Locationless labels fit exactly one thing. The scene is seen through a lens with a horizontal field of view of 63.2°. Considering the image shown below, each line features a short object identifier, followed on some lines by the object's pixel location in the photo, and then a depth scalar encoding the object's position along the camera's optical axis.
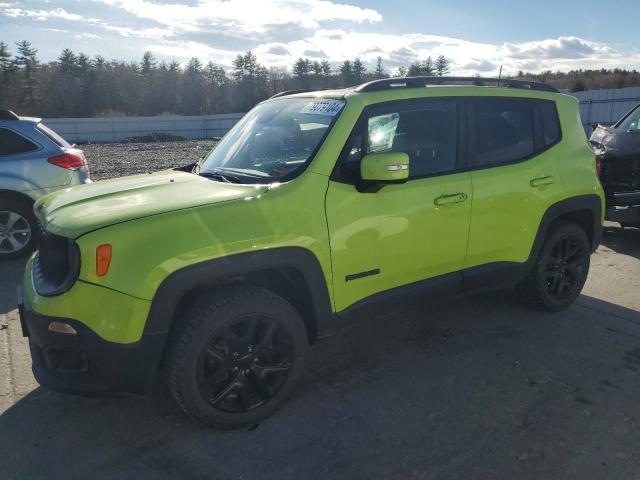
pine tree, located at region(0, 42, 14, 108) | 62.64
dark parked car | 6.31
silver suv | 6.07
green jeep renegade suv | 2.53
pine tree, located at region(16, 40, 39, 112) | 64.88
